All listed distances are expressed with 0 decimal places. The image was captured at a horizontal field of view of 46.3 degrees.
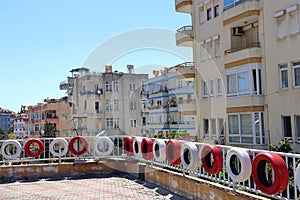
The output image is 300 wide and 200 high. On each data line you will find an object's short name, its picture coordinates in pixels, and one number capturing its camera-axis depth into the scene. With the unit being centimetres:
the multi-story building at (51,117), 5581
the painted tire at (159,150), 968
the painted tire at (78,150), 1209
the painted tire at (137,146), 1112
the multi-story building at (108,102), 4450
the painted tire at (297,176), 508
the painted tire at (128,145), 1189
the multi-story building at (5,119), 14588
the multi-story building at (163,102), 3938
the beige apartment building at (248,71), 1455
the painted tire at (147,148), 1047
